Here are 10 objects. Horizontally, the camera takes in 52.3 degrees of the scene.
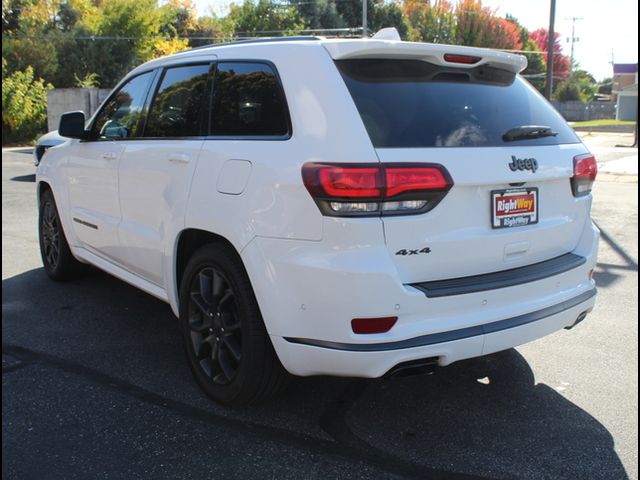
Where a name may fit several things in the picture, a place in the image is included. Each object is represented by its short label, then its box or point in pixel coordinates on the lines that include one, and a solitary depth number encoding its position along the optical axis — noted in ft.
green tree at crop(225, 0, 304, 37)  152.46
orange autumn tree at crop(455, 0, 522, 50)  125.64
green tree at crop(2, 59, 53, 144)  80.84
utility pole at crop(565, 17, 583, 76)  287.59
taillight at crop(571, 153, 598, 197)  11.30
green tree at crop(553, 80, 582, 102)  198.80
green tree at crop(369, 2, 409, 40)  129.49
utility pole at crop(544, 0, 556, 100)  71.23
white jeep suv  9.09
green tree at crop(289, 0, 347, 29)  147.84
